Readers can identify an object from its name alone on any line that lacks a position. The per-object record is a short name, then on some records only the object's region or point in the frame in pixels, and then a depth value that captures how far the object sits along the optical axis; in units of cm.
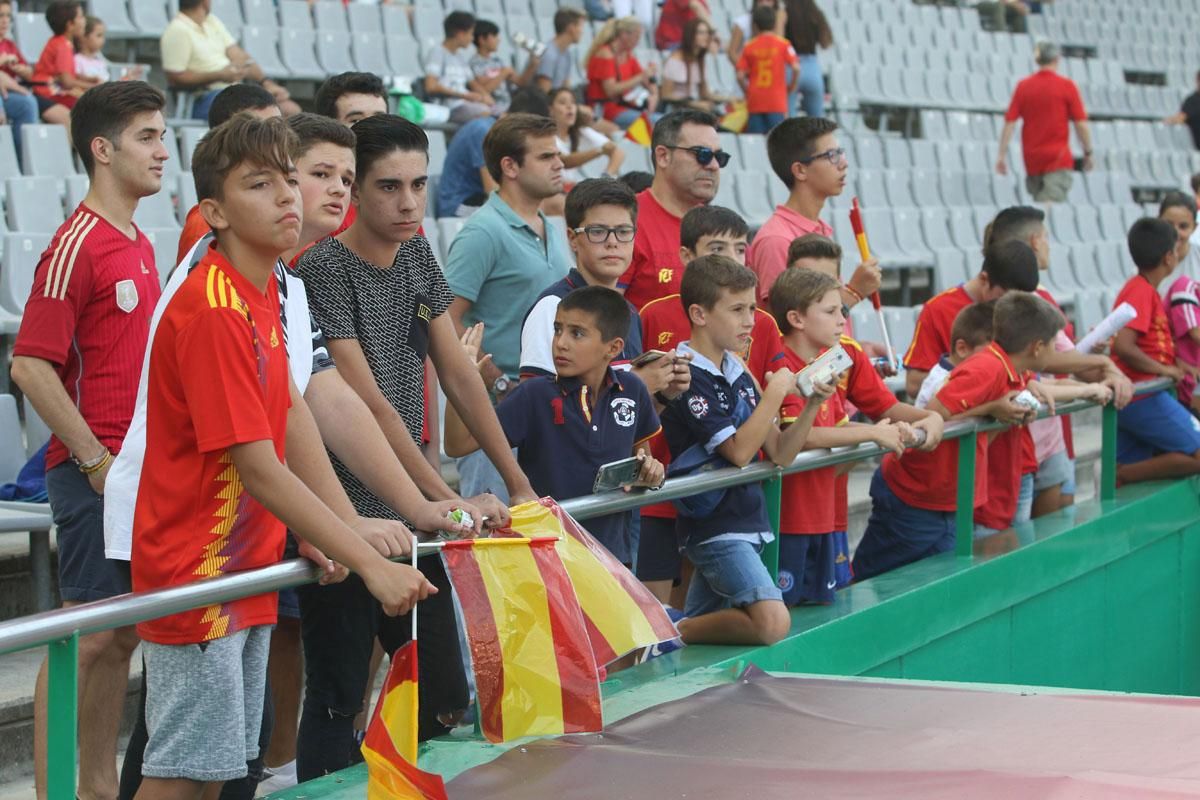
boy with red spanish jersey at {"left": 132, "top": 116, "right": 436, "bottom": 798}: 517
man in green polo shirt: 926
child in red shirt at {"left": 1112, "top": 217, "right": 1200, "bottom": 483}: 1403
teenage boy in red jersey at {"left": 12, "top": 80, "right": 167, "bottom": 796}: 670
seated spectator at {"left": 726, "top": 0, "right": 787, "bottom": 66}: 2611
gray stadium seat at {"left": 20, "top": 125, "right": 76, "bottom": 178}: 1641
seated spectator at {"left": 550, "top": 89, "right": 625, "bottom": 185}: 1927
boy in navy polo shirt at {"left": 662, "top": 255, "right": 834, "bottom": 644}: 809
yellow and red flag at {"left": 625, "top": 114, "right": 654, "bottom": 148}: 2267
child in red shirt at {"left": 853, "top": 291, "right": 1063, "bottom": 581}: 1067
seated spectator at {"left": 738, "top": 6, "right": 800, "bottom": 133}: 2460
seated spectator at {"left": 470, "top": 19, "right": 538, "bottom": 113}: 2242
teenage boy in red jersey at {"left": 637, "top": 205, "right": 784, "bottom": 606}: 885
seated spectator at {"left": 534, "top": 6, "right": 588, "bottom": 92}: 2329
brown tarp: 588
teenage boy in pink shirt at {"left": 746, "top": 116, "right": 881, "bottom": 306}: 1111
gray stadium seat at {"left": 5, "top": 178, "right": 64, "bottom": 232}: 1443
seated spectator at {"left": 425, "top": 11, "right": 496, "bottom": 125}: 2189
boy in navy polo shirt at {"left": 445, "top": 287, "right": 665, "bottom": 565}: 766
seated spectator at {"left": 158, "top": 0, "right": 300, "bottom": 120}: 1919
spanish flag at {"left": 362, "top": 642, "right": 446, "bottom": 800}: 530
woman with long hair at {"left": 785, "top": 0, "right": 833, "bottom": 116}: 2614
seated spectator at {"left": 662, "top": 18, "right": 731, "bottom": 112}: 2508
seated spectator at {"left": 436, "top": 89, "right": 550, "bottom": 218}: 1694
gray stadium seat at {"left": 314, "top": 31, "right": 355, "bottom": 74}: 2253
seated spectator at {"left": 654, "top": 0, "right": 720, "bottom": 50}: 2721
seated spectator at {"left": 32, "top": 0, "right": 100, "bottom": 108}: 1819
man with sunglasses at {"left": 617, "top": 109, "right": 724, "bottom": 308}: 1012
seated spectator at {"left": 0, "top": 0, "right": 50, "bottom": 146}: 1768
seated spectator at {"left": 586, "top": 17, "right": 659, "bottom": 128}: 2393
